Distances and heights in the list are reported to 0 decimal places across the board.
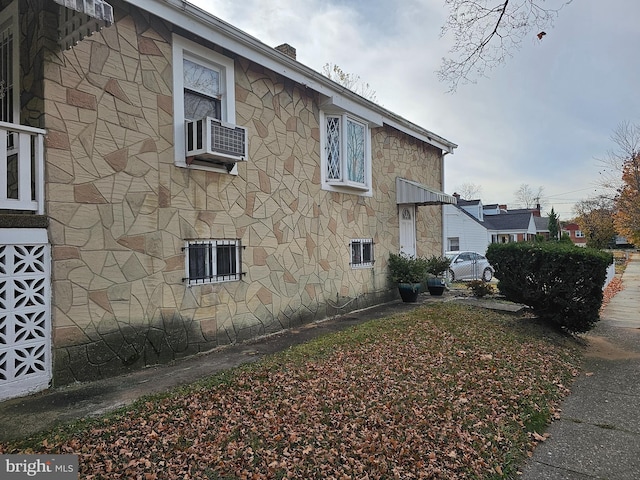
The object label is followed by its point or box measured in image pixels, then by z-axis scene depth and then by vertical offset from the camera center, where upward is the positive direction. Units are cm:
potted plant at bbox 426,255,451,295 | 1148 -95
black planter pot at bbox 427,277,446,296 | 1173 -129
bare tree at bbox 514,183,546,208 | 6712 +762
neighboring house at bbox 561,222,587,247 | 6518 +176
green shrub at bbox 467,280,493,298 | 1109 -132
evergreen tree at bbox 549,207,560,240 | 3481 +146
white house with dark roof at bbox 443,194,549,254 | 3034 +137
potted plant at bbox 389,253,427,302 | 1037 -88
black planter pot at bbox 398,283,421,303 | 1032 -127
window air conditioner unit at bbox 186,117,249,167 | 568 +151
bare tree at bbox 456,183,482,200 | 5994 +756
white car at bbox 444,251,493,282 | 1887 -123
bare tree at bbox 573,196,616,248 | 3634 +128
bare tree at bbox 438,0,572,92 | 567 +313
